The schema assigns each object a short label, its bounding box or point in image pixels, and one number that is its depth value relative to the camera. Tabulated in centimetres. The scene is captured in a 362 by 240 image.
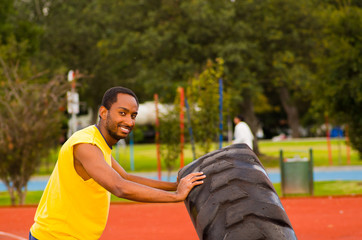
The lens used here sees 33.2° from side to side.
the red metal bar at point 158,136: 1866
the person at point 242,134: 1541
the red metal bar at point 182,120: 1705
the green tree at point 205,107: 1666
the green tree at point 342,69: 1583
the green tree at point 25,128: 1321
